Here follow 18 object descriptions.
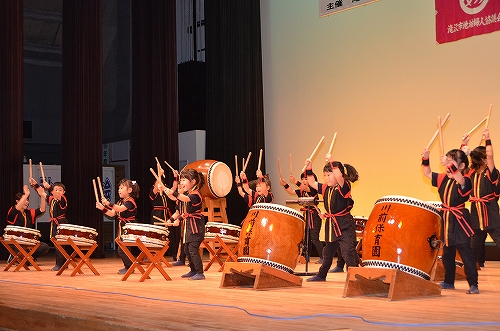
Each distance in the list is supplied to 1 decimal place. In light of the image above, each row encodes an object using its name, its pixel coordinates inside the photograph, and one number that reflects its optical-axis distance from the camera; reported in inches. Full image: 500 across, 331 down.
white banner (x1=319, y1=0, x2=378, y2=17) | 337.7
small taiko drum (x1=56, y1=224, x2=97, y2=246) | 251.6
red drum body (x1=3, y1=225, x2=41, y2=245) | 270.1
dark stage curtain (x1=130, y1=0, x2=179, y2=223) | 377.4
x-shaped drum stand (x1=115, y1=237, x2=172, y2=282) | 220.4
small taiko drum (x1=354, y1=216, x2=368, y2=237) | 256.4
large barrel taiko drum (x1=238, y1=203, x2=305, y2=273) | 192.5
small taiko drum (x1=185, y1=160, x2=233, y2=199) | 319.9
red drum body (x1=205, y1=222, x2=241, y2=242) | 253.8
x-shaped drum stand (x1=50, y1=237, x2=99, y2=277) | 249.9
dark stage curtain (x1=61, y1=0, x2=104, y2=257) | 358.3
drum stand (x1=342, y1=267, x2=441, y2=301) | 162.4
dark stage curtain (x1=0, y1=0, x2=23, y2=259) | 340.2
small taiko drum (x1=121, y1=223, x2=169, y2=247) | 222.1
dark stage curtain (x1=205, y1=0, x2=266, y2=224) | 379.6
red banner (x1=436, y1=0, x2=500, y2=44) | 287.0
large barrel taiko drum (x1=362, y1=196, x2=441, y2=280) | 166.6
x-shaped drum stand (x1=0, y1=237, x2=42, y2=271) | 270.3
